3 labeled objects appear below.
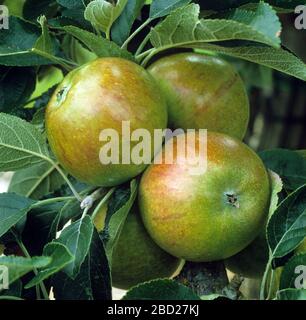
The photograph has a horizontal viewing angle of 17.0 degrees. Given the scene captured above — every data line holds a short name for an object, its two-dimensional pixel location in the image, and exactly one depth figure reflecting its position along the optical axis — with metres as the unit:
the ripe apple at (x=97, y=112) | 0.59
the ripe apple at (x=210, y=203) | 0.58
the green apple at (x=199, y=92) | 0.63
